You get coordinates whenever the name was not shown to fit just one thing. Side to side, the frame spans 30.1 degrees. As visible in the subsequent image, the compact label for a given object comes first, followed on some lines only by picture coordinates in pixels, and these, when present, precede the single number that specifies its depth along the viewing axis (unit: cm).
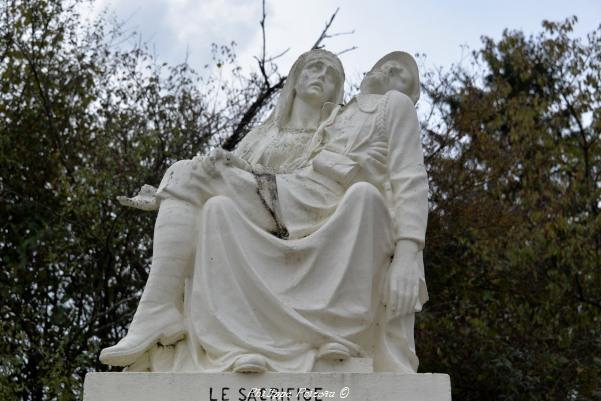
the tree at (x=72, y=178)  1061
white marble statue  542
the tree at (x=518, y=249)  1128
